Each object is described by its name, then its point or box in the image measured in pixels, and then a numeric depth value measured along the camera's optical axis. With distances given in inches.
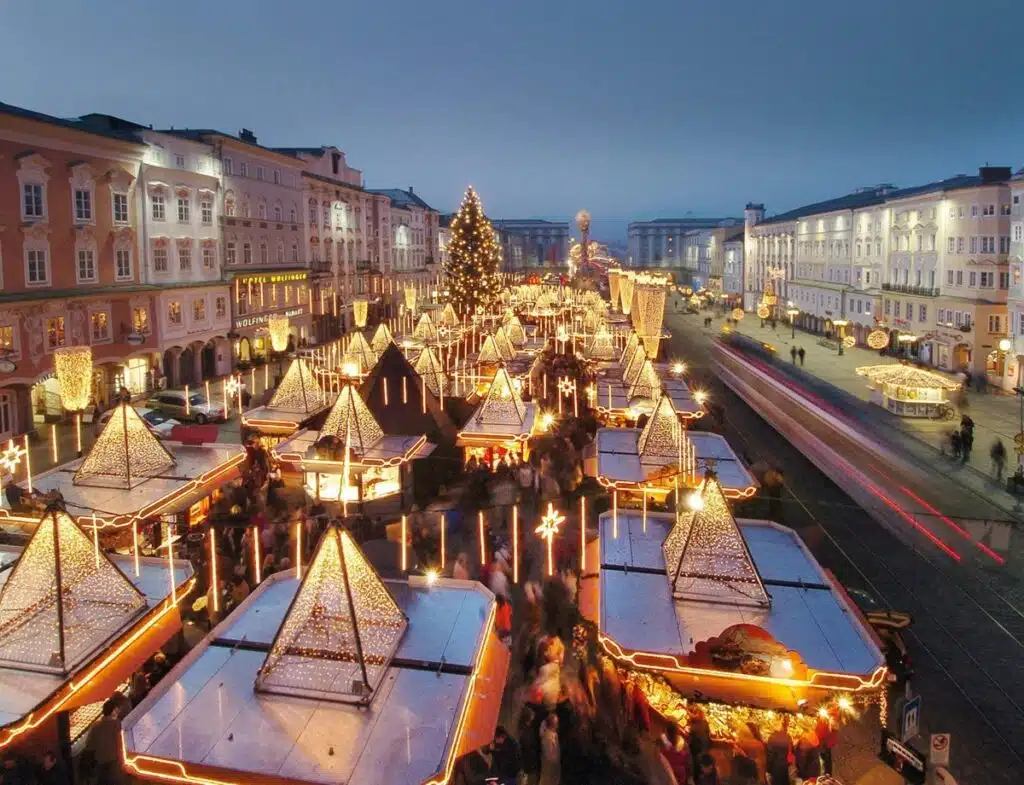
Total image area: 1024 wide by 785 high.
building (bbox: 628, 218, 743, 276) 6745.1
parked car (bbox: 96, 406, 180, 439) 1012.7
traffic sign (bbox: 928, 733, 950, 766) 326.3
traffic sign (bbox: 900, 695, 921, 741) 349.8
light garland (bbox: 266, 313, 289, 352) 1614.1
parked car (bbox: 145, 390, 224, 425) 1160.9
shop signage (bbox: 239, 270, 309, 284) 1721.8
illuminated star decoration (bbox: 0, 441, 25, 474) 585.0
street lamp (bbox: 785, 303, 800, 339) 2664.6
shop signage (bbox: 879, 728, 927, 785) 333.4
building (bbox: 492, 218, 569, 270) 6427.2
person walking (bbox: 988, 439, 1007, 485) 863.6
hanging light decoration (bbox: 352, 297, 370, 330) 2161.7
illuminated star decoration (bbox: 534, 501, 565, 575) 483.9
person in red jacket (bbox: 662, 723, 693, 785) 349.7
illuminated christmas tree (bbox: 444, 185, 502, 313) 2185.0
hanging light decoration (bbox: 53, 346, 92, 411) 966.4
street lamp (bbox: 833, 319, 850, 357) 2218.3
